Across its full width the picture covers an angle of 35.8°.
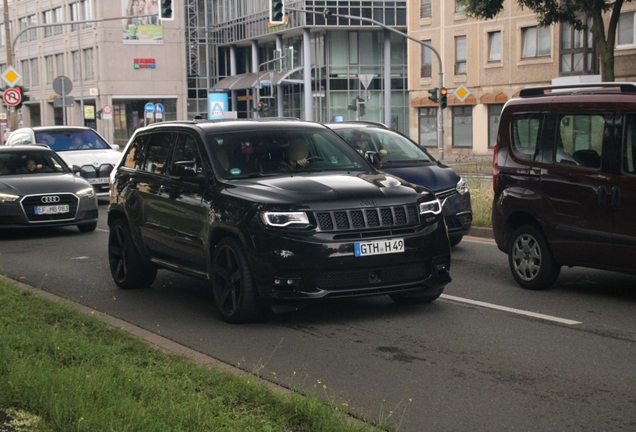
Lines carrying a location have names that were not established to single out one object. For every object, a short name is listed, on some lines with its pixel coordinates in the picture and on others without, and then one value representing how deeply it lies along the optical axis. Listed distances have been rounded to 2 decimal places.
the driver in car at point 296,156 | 8.95
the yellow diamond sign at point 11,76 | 35.72
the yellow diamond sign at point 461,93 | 37.44
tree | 30.94
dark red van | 8.84
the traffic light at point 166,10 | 33.34
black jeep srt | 7.87
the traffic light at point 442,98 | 41.09
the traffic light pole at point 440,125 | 41.16
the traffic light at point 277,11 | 32.34
